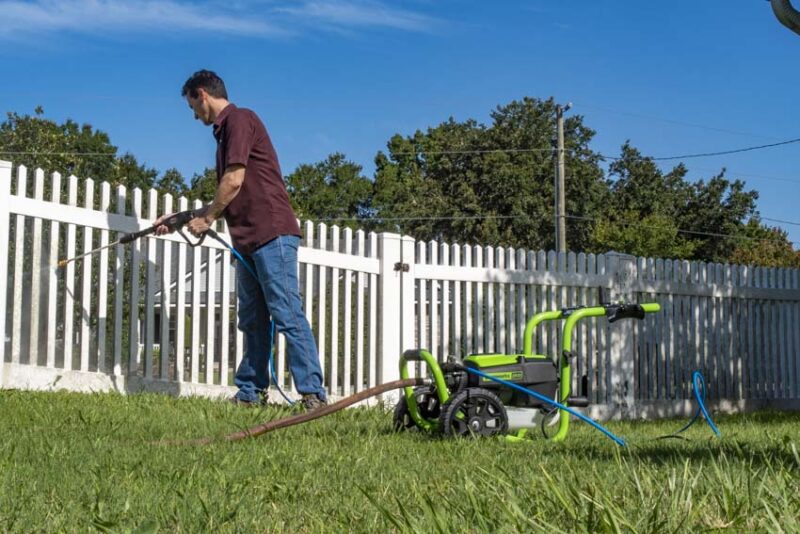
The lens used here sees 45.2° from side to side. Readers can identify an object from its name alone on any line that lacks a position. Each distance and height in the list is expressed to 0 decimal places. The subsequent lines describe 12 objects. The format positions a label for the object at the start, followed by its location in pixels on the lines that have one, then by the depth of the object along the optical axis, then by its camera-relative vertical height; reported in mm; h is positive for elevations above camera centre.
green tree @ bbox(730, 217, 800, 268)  50000 +3074
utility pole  36219 +4375
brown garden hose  4371 -515
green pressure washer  4770 -444
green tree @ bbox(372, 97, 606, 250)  47875 +6182
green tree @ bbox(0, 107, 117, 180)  38594 +7170
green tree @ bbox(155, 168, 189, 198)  51344 +6607
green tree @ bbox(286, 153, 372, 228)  53594 +6457
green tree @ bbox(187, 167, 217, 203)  49938 +6218
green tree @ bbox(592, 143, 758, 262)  51969 +5517
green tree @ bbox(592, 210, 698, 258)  46719 +3383
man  6246 +462
